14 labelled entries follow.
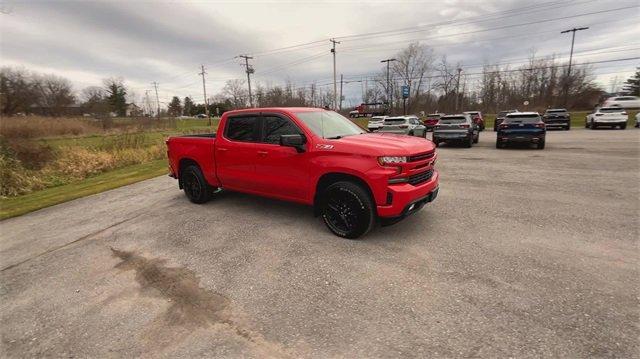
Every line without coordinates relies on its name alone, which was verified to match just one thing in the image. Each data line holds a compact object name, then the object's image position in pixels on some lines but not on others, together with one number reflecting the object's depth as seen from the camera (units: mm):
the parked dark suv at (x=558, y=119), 25406
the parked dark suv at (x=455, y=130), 15734
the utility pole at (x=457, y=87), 63438
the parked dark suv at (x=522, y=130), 13898
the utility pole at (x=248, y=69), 62053
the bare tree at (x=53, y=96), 64938
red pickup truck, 4301
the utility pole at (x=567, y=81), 47012
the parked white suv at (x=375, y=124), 30609
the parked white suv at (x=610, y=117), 23562
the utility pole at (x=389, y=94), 63500
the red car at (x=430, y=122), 28594
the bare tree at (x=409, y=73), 61875
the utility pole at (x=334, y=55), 44000
